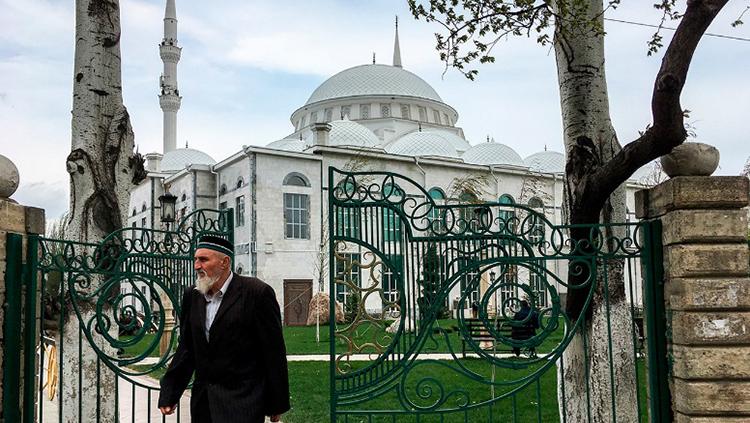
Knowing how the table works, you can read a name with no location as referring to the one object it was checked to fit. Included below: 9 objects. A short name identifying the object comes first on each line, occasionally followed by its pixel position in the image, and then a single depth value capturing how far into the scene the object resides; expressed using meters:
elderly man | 3.99
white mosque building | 28.53
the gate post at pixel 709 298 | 4.09
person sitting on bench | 11.03
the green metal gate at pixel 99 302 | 4.33
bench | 11.01
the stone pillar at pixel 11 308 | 4.11
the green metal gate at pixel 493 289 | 4.45
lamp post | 12.11
